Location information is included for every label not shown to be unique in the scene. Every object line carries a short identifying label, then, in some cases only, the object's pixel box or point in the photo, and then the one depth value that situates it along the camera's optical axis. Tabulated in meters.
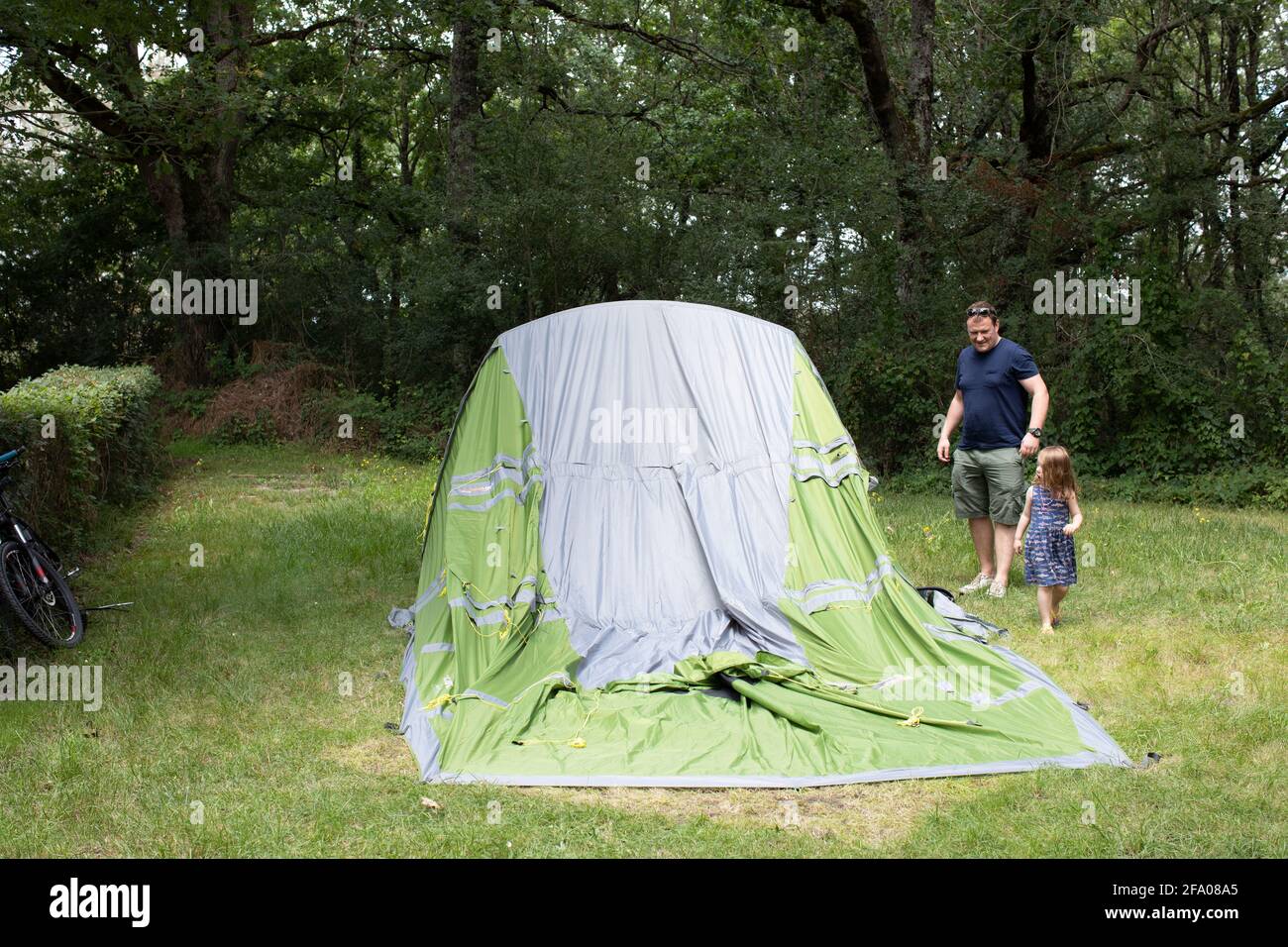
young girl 5.97
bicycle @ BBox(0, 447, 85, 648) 5.55
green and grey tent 4.30
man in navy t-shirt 6.65
